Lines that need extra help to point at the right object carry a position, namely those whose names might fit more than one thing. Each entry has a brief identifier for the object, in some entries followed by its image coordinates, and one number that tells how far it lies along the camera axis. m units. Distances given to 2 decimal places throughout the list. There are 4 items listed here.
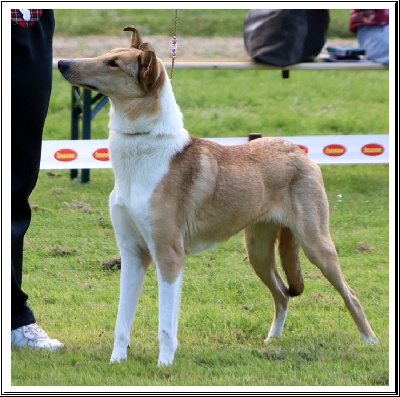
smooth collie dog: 9.37
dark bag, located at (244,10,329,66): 18.67
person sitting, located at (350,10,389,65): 19.27
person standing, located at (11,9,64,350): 9.80
